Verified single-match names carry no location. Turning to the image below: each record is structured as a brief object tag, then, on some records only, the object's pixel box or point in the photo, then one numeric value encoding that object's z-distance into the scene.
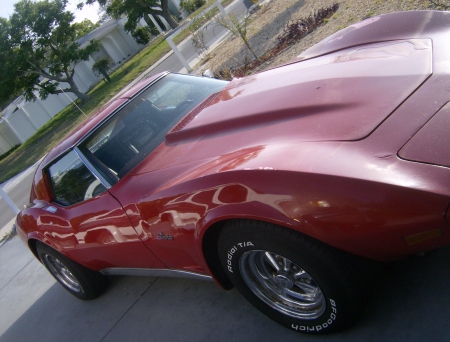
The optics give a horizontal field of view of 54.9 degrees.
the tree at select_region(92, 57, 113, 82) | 31.20
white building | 30.58
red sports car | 1.84
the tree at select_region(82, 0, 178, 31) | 33.31
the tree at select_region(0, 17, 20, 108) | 26.28
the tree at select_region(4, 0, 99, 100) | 27.47
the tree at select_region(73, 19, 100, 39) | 30.90
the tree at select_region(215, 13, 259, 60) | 9.81
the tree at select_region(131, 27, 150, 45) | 40.47
